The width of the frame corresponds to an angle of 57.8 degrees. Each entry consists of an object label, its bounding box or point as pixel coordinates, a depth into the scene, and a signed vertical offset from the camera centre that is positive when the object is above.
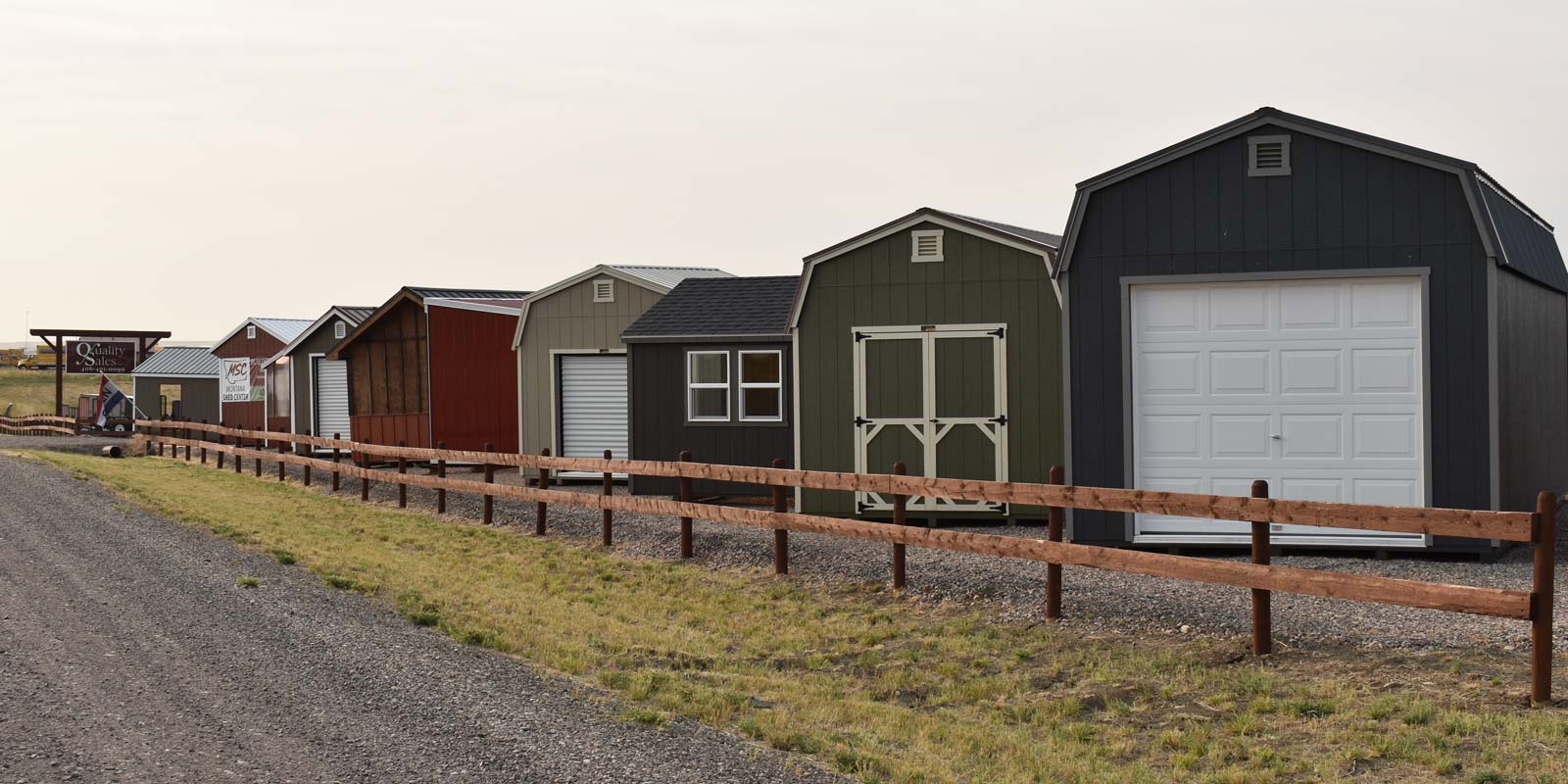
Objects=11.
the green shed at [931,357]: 17.30 +0.44
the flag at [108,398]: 50.69 +0.09
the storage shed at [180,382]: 50.00 +0.63
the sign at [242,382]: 41.25 +0.50
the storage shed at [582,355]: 23.83 +0.70
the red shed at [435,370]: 26.73 +0.53
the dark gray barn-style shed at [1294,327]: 13.59 +0.61
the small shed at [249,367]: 40.72 +0.97
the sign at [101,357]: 55.22 +1.72
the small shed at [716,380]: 20.89 +0.21
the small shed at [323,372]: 33.53 +0.62
